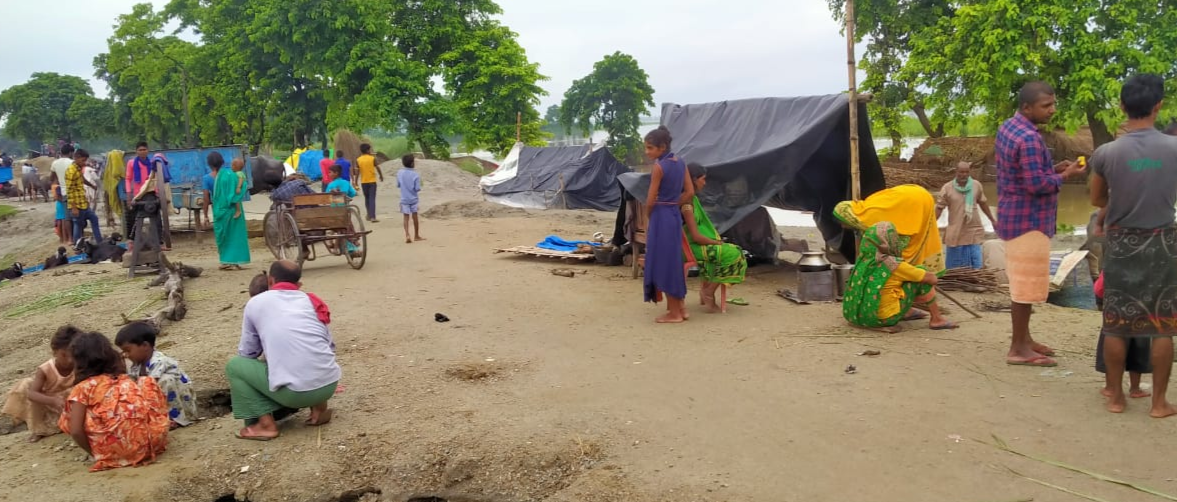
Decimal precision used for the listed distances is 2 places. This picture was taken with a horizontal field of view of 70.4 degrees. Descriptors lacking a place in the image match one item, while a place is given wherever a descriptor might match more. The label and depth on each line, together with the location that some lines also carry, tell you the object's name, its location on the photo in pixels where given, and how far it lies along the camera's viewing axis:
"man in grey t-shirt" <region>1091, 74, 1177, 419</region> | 4.09
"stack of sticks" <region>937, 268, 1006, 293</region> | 8.23
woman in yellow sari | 6.38
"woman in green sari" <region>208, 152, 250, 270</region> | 10.16
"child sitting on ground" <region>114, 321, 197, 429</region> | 4.65
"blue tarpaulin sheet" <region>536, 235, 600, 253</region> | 11.69
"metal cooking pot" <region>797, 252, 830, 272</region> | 8.06
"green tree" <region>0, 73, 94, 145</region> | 62.72
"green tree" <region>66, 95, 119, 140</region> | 61.25
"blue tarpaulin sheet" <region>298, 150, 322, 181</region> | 24.83
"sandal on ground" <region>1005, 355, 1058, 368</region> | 5.25
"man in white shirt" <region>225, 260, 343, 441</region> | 4.43
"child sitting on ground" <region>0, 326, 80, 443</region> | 4.70
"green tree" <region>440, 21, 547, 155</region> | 35.00
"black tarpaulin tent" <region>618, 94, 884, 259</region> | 8.59
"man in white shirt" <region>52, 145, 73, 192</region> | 15.63
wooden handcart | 10.09
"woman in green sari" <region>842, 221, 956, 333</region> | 6.26
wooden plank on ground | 10.86
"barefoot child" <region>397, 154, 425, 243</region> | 12.84
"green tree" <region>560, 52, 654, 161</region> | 39.66
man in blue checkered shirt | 4.92
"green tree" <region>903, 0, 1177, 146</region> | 21.92
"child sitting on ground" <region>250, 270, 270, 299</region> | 4.93
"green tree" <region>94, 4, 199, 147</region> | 44.66
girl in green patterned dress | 7.13
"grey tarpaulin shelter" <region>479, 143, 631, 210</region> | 21.62
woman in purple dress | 6.82
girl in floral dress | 4.23
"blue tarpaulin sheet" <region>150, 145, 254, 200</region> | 15.18
